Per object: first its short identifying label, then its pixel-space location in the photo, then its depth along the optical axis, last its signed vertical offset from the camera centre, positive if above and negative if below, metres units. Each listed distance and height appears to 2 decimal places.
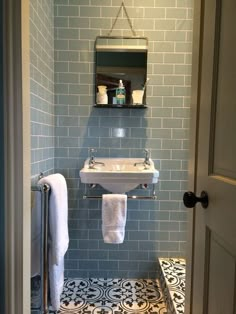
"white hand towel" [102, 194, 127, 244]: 2.04 -0.58
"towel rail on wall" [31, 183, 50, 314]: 1.63 -0.65
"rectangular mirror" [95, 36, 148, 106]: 2.26 +0.58
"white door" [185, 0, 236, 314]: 0.81 -0.08
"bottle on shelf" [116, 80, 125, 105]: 2.25 +0.35
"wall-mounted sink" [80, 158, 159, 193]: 1.96 -0.30
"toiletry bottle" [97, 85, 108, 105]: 2.25 +0.34
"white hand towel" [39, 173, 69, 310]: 1.69 -0.65
